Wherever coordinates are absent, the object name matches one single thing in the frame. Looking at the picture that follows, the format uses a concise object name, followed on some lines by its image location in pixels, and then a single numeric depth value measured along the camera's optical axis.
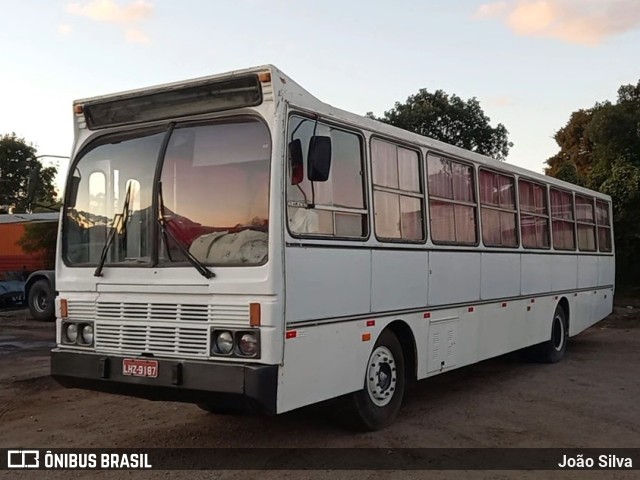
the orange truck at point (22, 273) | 17.89
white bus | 5.45
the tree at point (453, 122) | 28.80
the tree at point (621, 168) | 21.78
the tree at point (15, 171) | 42.19
